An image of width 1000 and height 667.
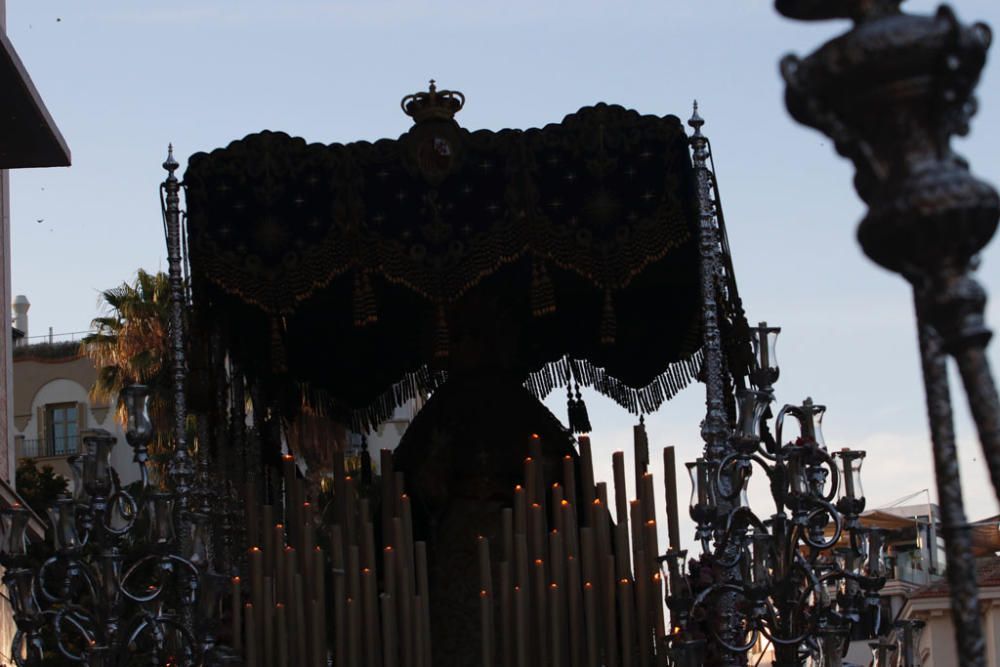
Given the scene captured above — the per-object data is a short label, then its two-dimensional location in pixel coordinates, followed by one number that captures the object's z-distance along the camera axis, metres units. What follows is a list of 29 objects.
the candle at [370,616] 18.41
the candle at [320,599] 18.47
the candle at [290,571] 18.73
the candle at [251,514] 19.55
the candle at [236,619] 18.69
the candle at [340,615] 18.45
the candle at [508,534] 18.59
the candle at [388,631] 18.36
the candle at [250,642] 18.48
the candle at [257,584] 18.77
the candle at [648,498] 18.91
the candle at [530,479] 19.05
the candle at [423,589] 18.41
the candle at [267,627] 18.59
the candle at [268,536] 19.20
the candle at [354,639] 18.36
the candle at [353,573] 18.55
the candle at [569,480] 19.03
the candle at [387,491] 19.75
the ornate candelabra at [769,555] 17.47
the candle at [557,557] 18.45
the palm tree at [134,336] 47.97
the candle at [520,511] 18.73
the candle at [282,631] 18.47
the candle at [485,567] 18.58
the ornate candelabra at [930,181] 8.14
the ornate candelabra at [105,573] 17.50
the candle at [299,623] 18.48
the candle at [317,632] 18.45
